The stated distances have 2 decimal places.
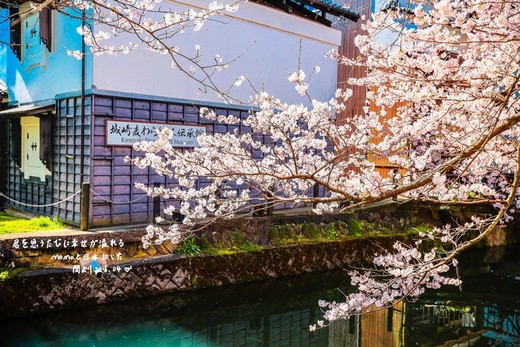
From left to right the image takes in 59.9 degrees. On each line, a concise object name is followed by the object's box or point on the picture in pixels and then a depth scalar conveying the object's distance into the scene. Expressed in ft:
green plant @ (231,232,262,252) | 35.22
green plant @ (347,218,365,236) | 43.47
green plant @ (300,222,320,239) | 40.16
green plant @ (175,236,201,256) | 32.24
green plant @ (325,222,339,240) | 41.19
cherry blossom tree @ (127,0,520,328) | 12.34
